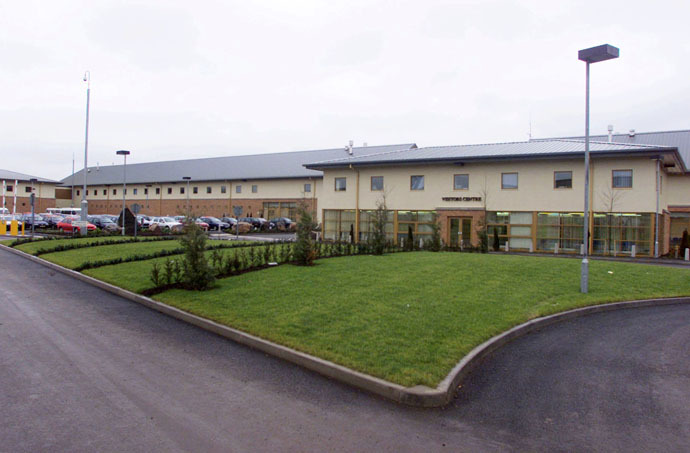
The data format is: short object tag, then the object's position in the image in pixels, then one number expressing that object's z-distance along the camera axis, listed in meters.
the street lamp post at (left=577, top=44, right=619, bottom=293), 12.51
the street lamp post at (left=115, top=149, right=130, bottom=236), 32.78
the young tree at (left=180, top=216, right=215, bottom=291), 12.16
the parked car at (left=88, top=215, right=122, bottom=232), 47.22
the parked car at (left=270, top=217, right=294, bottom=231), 50.25
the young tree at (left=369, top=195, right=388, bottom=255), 19.44
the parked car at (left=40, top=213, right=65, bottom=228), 51.28
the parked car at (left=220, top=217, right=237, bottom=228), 51.91
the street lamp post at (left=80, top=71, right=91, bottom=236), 33.35
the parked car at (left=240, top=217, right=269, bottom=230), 50.86
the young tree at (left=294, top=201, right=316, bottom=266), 15.64
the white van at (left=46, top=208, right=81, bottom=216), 62.38
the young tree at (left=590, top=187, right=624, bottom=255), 28.16
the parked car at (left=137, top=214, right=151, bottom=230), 46.25
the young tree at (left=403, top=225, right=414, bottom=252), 23.82
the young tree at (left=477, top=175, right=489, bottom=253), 25.18
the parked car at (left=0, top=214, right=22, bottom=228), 53.42
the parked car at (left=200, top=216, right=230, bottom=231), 50.90
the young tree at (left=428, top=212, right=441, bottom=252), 23.54
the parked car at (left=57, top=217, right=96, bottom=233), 43.12
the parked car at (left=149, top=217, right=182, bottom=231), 47.13
